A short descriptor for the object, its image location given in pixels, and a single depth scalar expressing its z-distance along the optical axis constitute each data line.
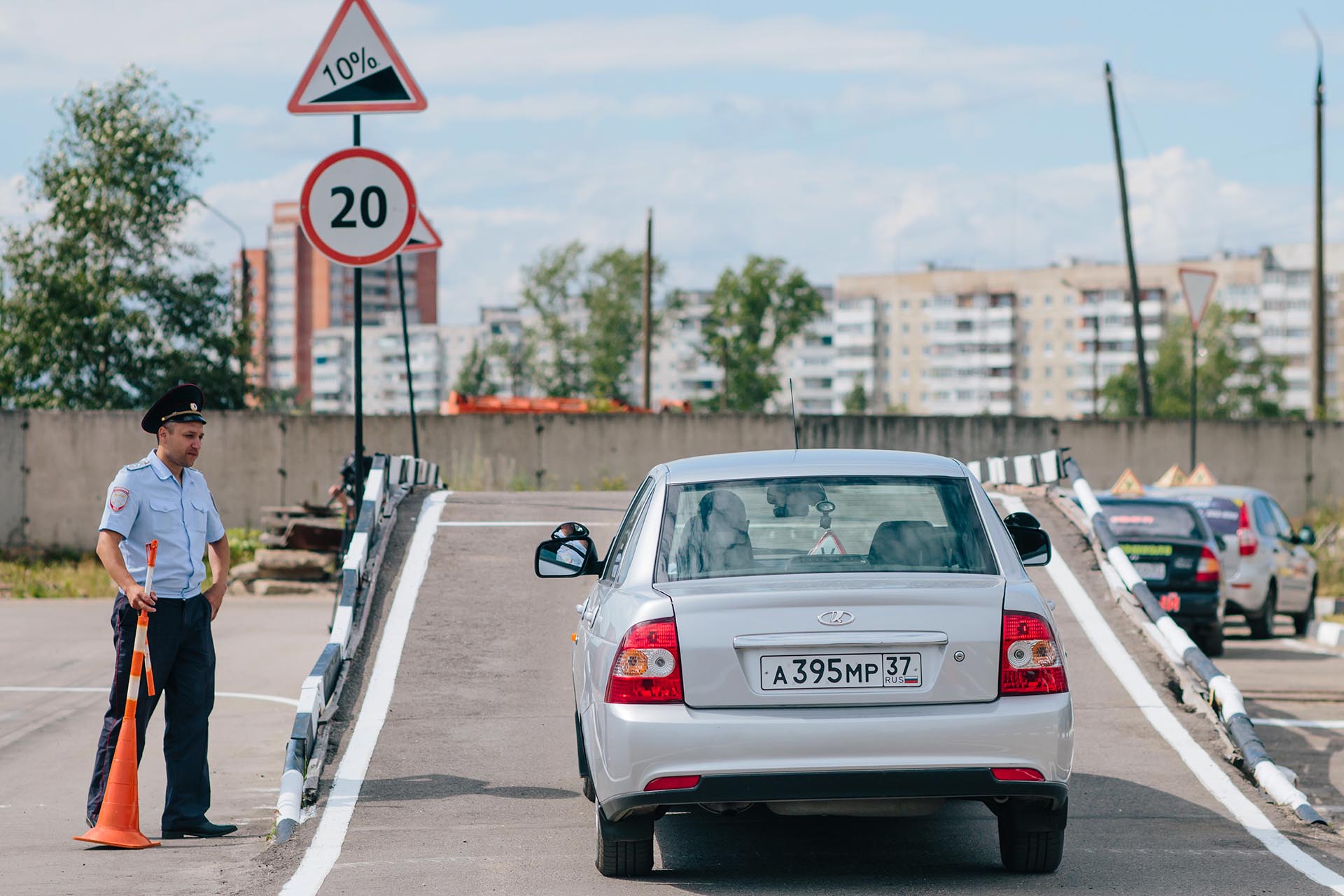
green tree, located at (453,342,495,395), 147.30
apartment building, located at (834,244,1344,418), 176.75
